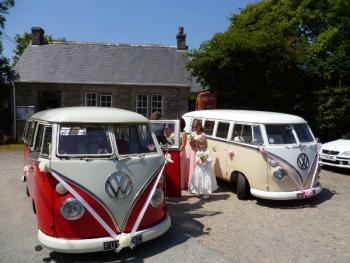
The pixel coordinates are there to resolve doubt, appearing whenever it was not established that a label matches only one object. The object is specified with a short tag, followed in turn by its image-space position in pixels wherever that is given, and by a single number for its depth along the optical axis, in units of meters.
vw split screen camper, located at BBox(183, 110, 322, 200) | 7.97
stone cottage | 21.72
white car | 11.48
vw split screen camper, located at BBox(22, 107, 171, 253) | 5.10
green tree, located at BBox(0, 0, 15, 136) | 22.03
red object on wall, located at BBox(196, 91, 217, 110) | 17.55
